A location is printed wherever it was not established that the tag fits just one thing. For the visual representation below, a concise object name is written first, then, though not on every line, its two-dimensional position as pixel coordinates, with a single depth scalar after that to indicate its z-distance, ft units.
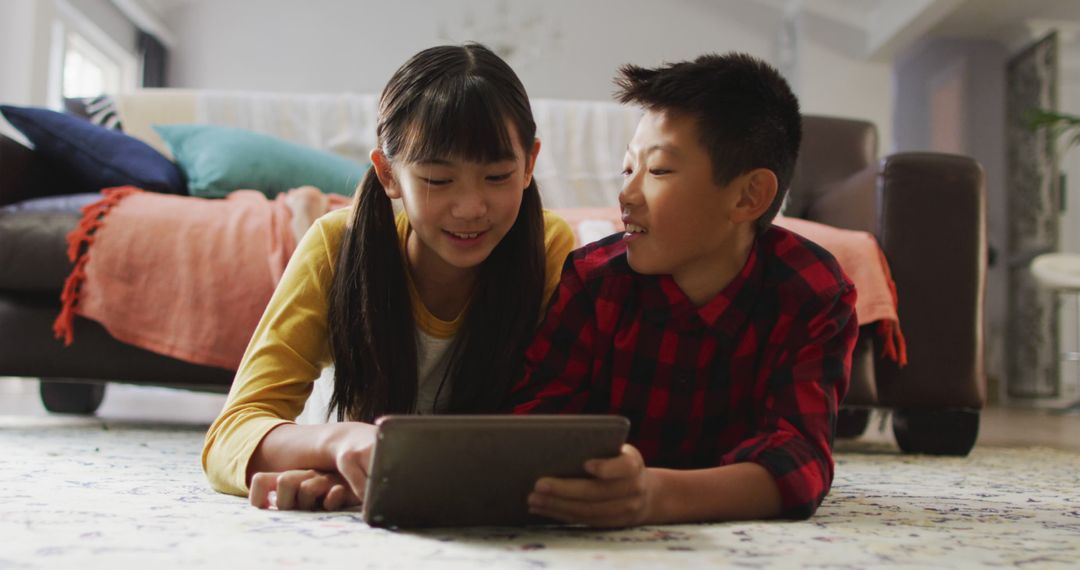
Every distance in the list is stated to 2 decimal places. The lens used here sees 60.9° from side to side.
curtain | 17.54
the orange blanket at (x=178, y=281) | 5.20
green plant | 13.43
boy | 3.08
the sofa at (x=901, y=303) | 5.32
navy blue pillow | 6.08
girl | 2.97
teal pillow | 6.34
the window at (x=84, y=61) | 14.21
